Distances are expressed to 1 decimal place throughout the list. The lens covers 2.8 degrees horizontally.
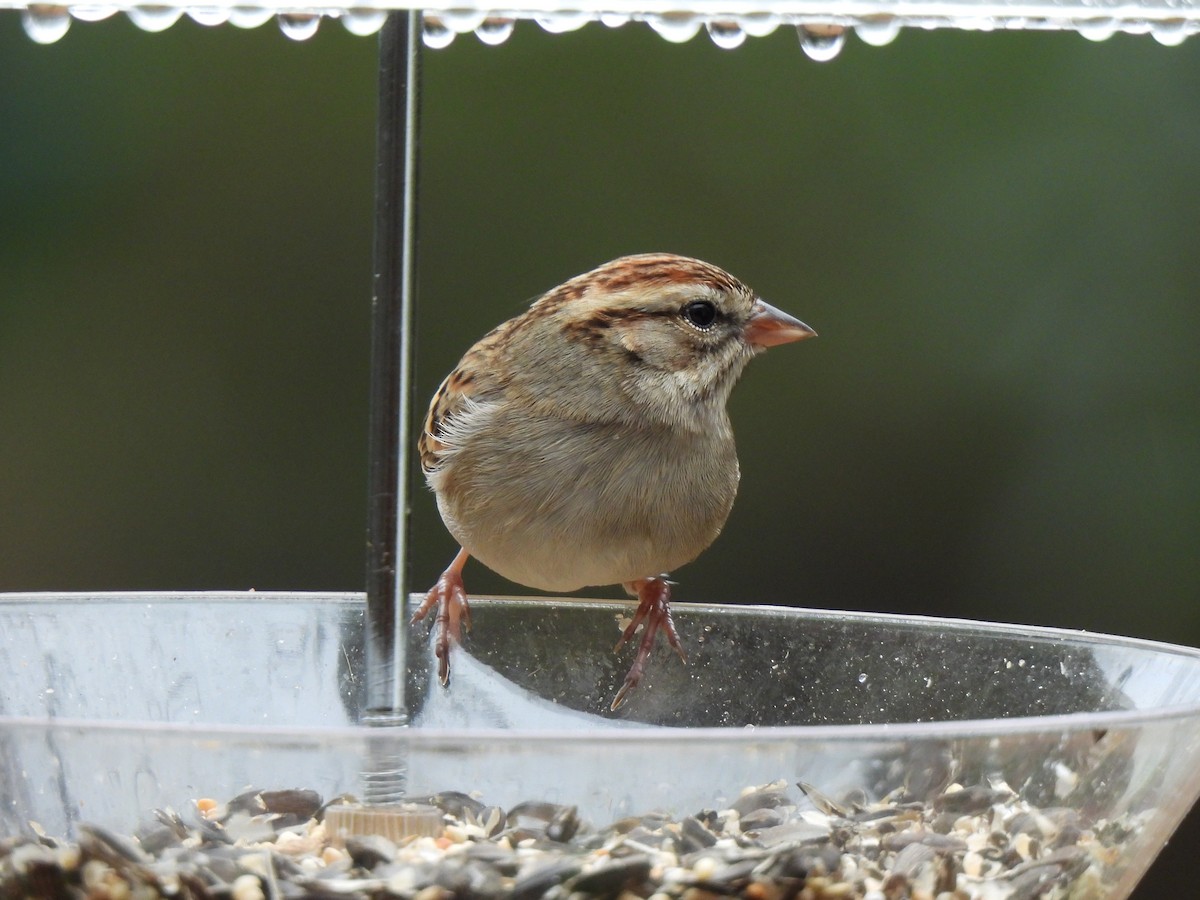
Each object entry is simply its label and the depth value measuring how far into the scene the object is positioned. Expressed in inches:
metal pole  127.5
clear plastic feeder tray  113.3
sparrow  130.8
